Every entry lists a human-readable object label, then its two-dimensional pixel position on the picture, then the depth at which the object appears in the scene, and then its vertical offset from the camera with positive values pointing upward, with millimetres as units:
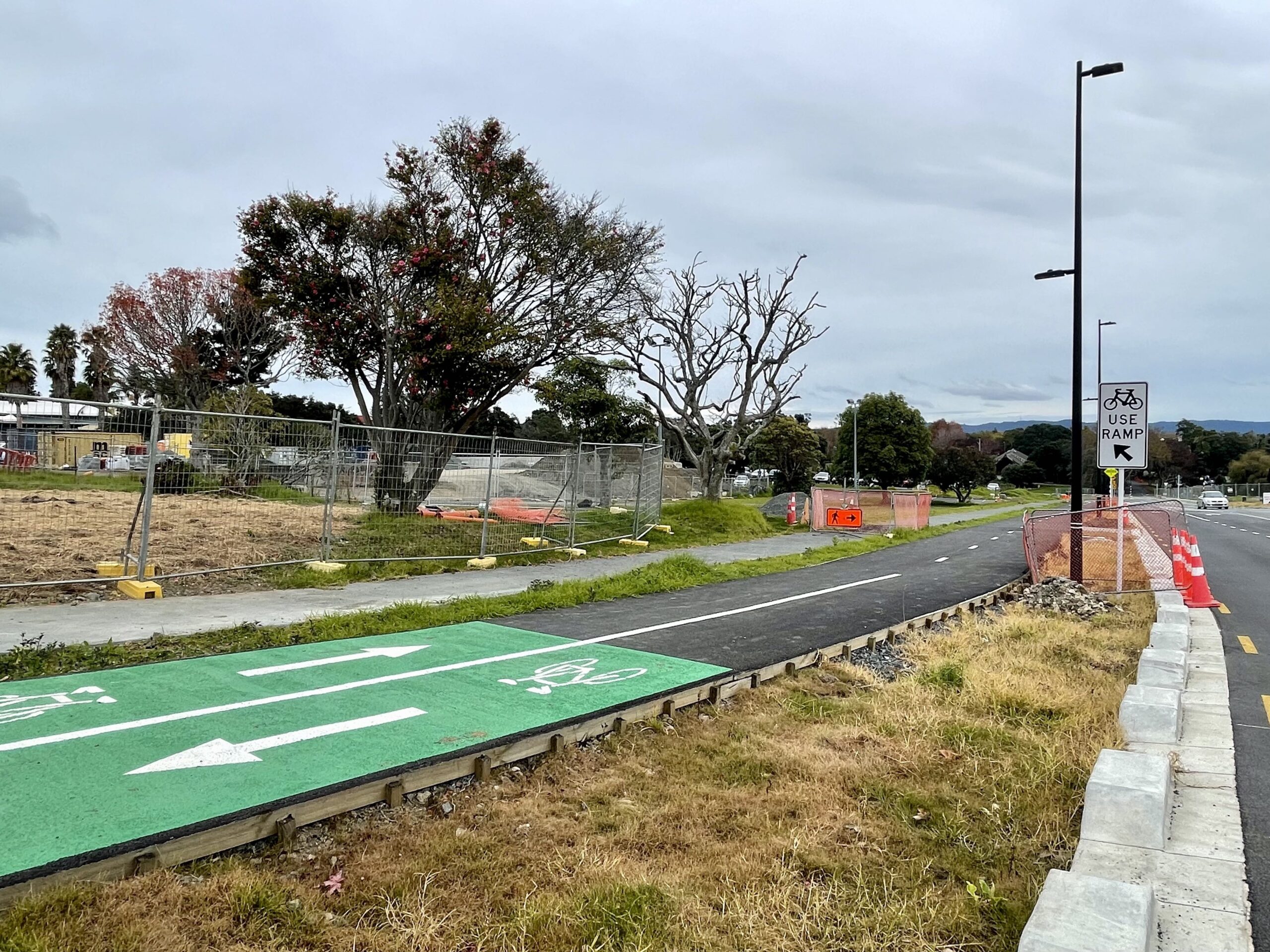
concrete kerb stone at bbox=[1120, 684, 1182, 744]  5574 -1684
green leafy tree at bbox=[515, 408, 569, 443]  46844 +2150
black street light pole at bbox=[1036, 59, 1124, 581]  12945 +1160
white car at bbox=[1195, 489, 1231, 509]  55156 -1954
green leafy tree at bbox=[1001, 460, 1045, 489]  114688 -861
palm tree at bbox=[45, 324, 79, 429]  58969 +7643
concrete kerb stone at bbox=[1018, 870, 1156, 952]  2811 -1579
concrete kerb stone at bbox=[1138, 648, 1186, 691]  6836 -1691
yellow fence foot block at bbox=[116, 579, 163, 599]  9242 -1453
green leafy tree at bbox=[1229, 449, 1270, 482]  89250 +471
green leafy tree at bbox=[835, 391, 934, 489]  63750 +1961
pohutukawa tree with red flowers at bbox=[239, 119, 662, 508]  17844 +4144
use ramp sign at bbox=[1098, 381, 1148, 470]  12516 +679
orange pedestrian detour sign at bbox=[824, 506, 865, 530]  29250 -1799
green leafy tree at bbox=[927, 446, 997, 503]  73125 -117
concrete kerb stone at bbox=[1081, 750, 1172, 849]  4008 -1649
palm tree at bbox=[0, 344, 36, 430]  57781 +6236
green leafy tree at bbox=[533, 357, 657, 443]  40406 +2771
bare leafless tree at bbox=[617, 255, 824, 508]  28625 +3479
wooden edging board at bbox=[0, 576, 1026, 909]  3318 -1648
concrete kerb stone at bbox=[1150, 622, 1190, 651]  8320 -1708
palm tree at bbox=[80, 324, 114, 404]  38844 +4546
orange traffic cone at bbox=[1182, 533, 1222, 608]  12086 -1768
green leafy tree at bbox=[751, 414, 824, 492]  60656 +1070
